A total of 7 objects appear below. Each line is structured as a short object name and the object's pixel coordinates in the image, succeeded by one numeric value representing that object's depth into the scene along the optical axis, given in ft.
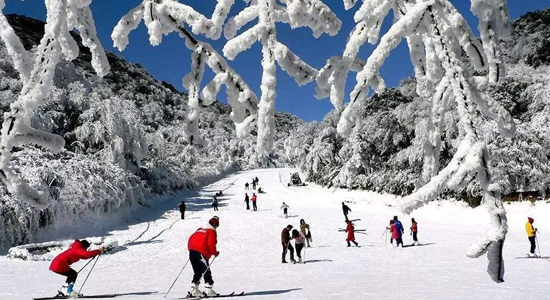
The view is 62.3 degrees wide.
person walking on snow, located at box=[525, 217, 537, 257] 45.24
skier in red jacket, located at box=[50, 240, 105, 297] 28.27
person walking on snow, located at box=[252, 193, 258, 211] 96.58
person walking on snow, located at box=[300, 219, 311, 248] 54.57
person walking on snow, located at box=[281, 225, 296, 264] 45.62
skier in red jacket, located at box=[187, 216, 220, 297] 27.04
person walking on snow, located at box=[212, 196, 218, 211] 98.05
